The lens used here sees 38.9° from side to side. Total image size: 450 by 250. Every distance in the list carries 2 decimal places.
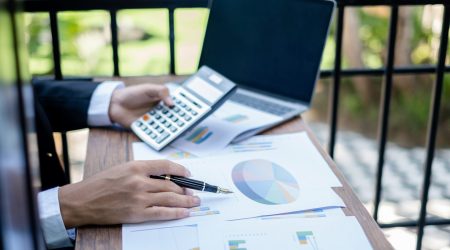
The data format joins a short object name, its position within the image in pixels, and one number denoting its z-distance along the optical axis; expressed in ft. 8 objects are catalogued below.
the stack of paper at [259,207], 3.00
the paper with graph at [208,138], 4.02
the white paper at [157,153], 3.91
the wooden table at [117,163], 3.02
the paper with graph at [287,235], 2.96
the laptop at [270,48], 4.46
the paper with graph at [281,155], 3.65
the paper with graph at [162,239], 2.96
